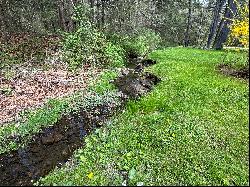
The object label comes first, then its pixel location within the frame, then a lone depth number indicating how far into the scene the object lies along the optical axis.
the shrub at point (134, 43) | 11.30
